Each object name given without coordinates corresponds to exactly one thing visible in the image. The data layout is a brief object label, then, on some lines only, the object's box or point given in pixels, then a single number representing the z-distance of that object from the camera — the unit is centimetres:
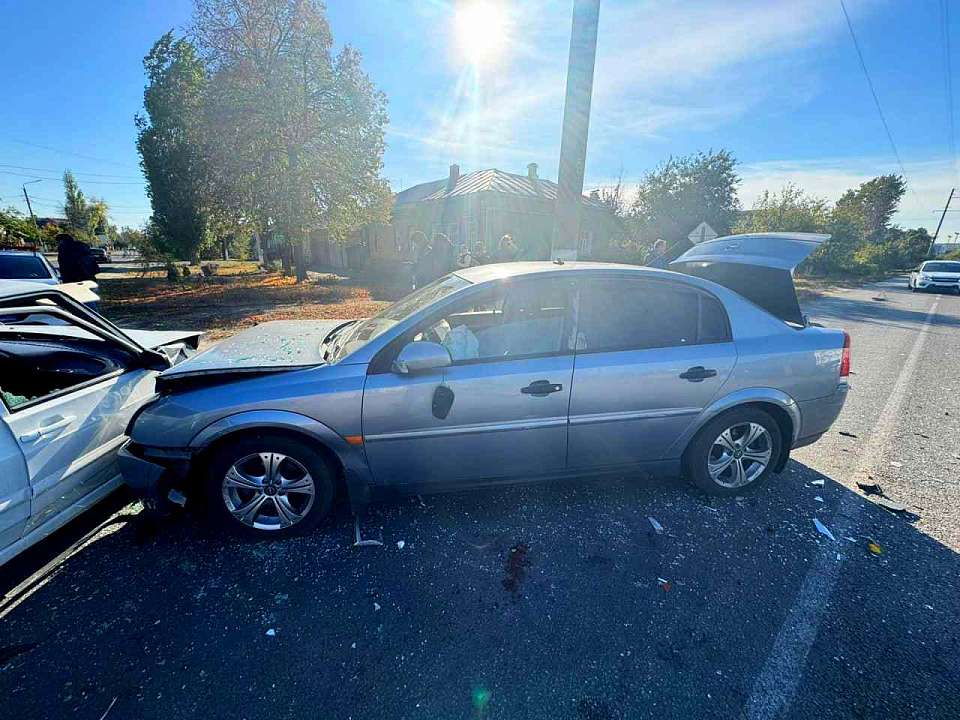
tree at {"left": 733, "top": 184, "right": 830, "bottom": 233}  2750
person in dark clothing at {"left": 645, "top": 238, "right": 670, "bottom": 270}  777
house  2169
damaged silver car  236
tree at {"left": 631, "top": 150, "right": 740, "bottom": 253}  2844
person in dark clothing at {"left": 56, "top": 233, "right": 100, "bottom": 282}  1020
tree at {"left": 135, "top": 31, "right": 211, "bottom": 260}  1869
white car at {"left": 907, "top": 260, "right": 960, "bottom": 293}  1912
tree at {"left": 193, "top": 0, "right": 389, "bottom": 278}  1428
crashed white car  196
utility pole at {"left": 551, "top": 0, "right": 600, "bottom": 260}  586
